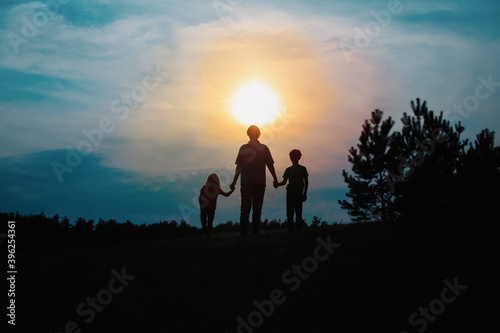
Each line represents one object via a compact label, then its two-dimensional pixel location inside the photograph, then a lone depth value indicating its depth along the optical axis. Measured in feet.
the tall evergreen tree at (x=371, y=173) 122.11
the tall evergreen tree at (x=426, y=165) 100.53
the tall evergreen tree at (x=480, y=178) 91.97
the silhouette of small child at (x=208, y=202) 49.29
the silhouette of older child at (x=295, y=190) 41.37
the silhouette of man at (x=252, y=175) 40.16
